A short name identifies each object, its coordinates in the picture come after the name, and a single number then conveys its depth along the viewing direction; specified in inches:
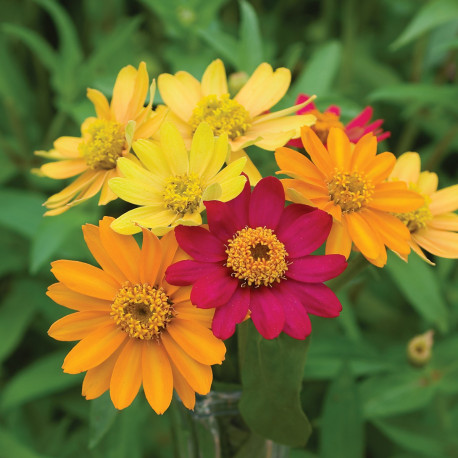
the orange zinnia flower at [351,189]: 17.1
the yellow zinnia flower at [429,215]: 19.6
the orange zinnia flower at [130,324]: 16.5
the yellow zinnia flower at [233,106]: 20.0
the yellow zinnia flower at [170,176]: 17.3
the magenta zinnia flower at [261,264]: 15.7
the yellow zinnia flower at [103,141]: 19.6
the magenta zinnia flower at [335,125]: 20.3
